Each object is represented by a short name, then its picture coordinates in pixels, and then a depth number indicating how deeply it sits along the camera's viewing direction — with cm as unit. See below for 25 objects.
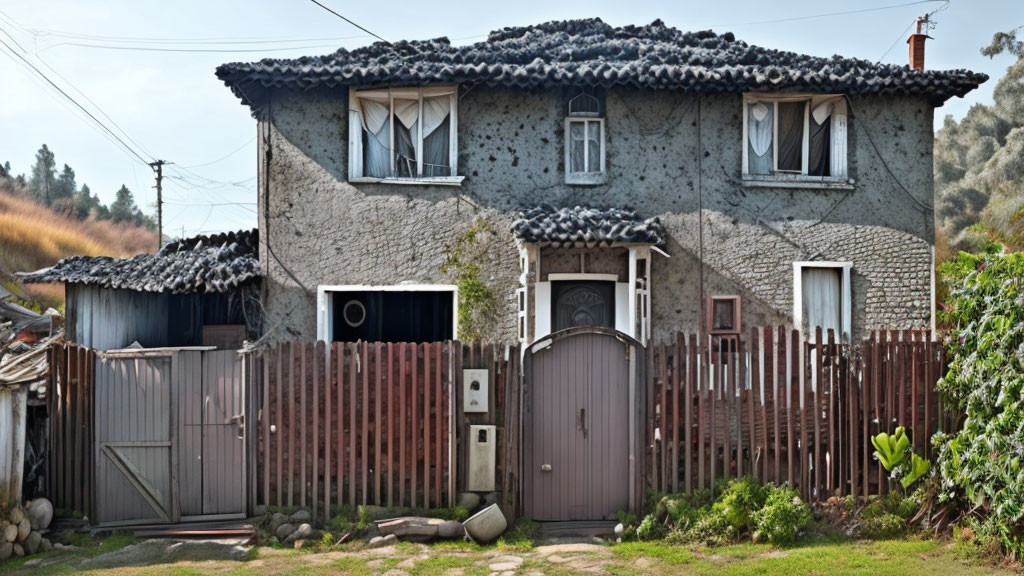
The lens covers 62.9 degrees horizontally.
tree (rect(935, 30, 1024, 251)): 3162
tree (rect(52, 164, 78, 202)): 4769
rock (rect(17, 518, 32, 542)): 789
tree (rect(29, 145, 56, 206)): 4641
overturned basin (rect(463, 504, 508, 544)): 801
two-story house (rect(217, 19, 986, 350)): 1279
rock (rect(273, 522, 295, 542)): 820
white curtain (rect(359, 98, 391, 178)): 1308
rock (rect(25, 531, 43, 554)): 792
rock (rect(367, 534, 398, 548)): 802
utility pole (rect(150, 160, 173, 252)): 3666
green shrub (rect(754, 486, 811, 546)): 776
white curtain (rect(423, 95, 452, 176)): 1305
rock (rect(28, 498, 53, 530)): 820
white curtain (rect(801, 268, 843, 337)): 1317
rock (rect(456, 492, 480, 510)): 845
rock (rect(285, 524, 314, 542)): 814
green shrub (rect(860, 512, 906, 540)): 797
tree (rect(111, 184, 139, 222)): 4816
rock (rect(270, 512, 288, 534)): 830
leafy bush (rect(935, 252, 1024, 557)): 697
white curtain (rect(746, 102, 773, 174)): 1324
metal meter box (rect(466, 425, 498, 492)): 841
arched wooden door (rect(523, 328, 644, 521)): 848
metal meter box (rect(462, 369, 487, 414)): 853
